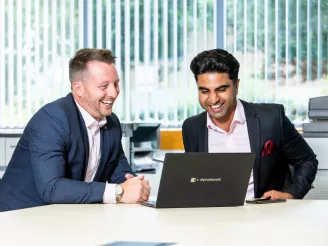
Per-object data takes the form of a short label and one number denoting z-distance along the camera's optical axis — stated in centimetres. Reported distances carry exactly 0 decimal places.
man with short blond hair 283
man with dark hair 331
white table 195
